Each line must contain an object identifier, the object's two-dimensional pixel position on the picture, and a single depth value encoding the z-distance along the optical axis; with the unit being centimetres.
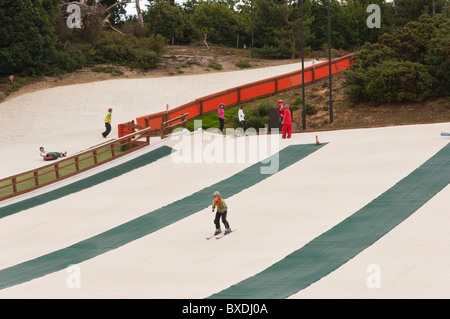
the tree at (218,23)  7525
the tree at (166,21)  6962
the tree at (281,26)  6506
